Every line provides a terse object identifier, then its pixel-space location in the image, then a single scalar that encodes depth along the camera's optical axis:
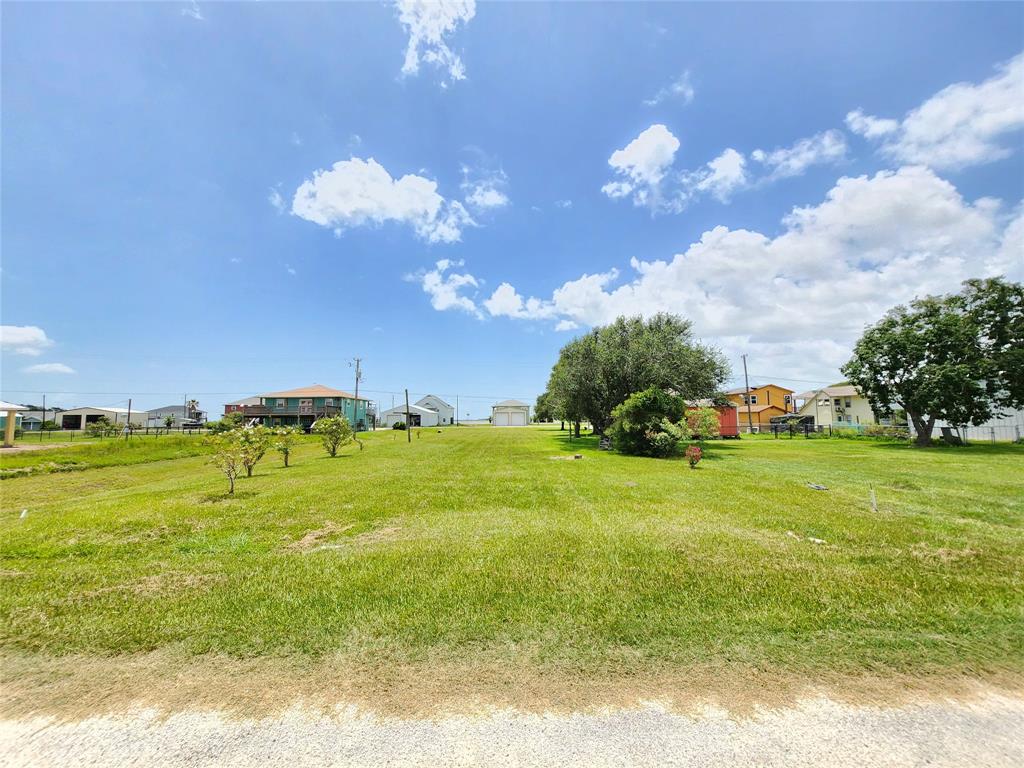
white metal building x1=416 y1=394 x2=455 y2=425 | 91.12
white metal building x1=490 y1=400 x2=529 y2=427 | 81.62
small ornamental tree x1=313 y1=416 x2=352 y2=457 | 22.17
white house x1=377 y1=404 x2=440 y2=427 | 80.56
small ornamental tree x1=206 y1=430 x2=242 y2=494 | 10.59
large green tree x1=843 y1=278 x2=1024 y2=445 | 24.08
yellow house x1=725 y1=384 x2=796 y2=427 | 56.56
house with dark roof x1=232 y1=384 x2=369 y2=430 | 56.75
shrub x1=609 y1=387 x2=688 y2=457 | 19.77
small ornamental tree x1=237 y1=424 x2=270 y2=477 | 11.99
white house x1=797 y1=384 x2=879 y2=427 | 45.09
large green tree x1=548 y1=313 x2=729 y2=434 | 24.50
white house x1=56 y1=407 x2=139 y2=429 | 65.31
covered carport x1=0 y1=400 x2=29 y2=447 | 24.12
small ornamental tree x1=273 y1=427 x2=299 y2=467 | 17.34
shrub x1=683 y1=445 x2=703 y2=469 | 15.09
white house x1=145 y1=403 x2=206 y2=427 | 78.31
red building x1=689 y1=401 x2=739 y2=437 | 40.22
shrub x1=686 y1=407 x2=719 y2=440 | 20.84
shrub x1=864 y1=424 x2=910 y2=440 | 31.53
